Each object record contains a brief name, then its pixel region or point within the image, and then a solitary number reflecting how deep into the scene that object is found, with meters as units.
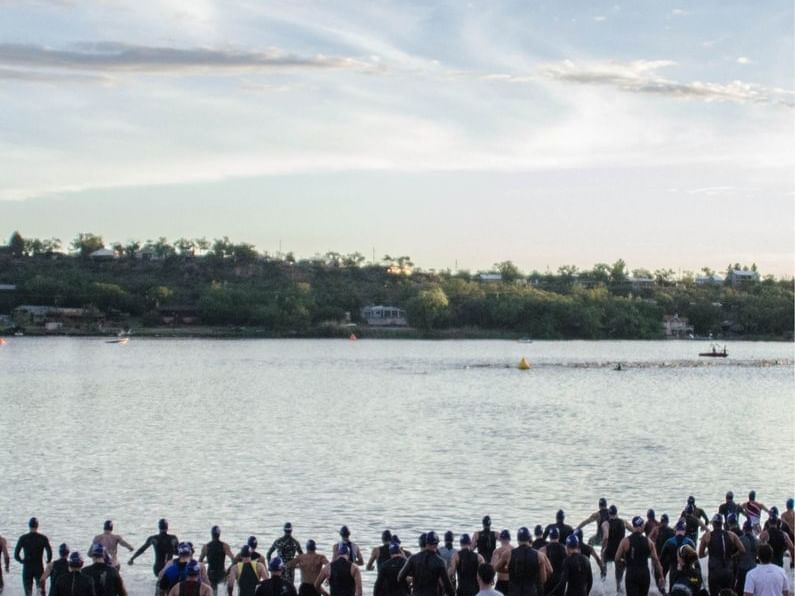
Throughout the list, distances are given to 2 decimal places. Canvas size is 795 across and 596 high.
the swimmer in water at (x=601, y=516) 25.05
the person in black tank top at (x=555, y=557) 19.39
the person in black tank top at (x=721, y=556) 20.45
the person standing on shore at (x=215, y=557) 22.31
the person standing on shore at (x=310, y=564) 19.33
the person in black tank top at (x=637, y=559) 20.47
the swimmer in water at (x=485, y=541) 21.31
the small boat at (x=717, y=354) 174.86
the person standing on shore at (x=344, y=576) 17.88
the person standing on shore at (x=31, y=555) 21.98
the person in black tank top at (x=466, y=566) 18.94
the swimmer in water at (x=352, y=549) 18.61
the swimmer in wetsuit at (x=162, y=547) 22.70
